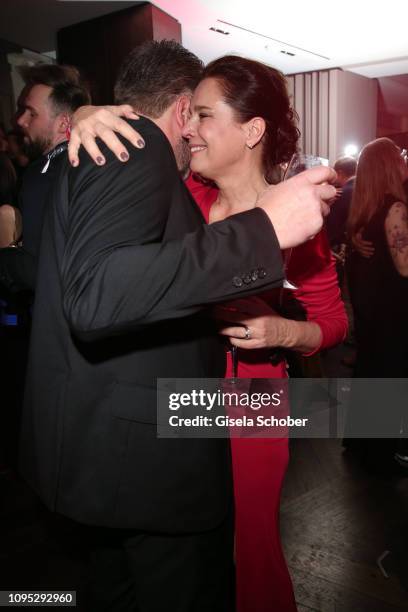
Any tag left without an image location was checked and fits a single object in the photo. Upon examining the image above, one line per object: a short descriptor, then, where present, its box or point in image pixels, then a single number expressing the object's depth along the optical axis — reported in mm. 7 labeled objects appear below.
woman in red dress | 1546
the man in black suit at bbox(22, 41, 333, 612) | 786
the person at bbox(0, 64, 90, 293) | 2299
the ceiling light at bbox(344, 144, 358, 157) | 10422
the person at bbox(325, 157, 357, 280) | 4723
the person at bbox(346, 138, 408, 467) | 2816
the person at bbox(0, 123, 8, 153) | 4402
